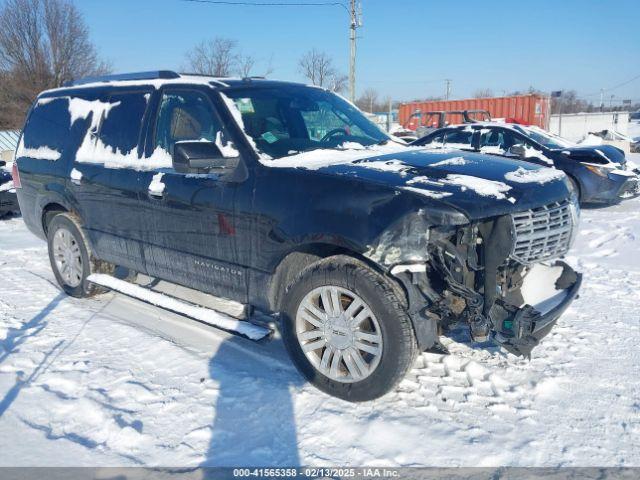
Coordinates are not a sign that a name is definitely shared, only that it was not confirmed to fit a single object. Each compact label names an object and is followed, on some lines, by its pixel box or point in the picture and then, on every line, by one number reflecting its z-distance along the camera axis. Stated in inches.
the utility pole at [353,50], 1027.3
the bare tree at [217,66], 1213.3
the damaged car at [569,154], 366.6
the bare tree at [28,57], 1212.5
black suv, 116.3
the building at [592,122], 2094.0
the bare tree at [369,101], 2498.5
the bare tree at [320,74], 1362.0
